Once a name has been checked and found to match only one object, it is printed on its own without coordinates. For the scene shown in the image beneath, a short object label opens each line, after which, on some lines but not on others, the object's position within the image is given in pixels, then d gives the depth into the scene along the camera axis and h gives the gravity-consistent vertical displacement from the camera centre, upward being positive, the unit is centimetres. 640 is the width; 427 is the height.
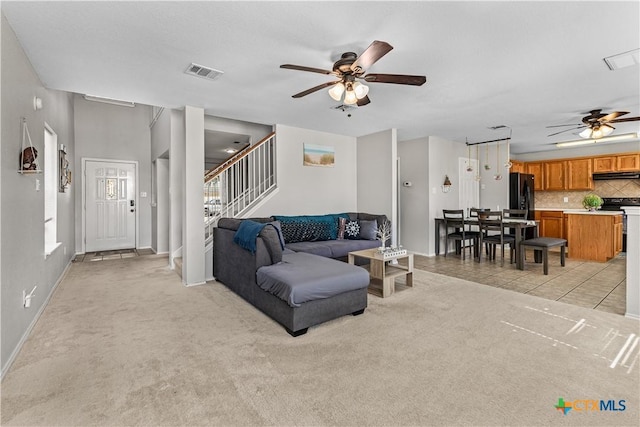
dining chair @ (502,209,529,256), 570 -5
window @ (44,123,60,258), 409 +31
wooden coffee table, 370 -79
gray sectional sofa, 266 -66
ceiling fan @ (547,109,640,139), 423 +124
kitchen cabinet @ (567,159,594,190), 720 +83
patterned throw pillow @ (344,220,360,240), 533 -35
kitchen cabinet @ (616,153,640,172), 654 +101
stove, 643 +12
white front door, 672 +18
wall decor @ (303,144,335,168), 568 +107
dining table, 503 -27
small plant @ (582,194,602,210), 601 +14
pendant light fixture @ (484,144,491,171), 739 +139
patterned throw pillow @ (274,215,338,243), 485 -27
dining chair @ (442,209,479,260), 583 -45
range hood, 656 +74
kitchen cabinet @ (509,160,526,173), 779 +113
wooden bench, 464 -56
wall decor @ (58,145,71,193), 449 +68
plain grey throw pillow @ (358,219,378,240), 523 -33
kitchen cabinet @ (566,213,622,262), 560 -51
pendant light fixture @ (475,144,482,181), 744 +127
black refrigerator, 730 +43
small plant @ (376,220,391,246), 505 -29
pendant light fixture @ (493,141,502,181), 729 +116
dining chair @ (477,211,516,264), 530 -49
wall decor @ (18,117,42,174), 246 +45
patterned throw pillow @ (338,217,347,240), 533 -26
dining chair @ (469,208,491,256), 547 -18
